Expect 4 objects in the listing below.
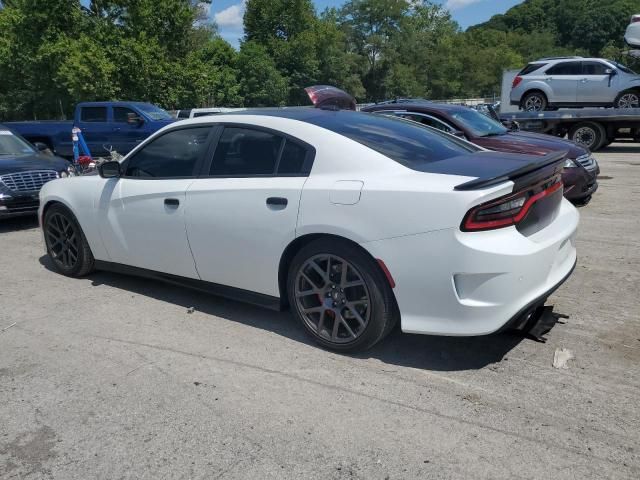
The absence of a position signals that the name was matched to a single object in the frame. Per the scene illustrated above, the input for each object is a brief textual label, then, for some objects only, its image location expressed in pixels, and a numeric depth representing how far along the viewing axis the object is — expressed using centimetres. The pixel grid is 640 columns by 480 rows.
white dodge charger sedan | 321
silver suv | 1513
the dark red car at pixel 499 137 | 796
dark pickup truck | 1570
